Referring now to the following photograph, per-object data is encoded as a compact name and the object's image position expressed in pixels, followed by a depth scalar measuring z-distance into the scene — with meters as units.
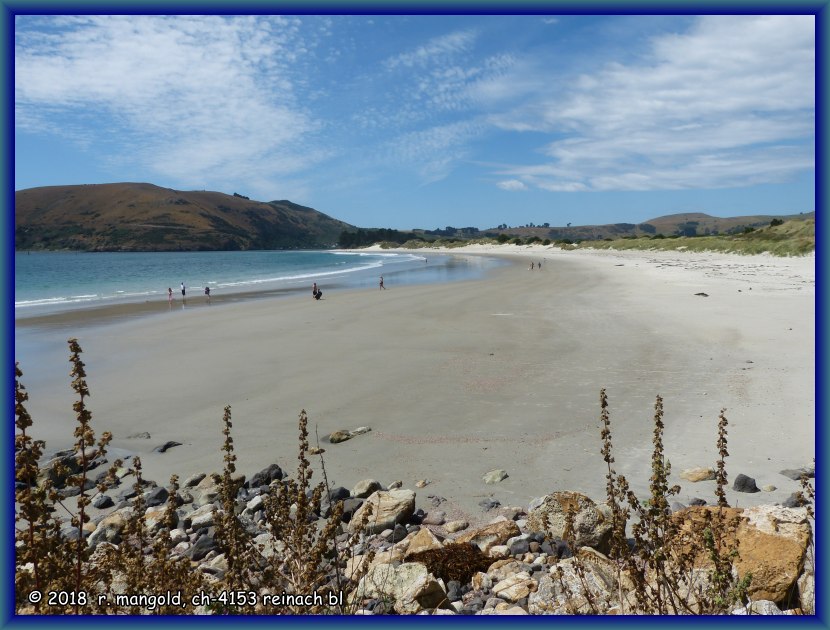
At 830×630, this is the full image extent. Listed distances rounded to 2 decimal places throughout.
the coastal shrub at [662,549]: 2.31
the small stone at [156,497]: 6.16
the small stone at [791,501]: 5.19
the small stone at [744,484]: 5.82
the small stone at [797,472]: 6.04
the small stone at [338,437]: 8.02
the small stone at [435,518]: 5.51
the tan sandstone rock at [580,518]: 4.58
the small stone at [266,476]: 6.52
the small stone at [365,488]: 6.11
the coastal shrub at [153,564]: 2.33
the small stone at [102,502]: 6.17
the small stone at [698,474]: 6.18
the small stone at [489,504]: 5.77
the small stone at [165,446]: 7.99
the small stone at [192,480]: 6.64
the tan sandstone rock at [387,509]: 5.13
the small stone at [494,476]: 6.46
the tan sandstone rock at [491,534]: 4.74
